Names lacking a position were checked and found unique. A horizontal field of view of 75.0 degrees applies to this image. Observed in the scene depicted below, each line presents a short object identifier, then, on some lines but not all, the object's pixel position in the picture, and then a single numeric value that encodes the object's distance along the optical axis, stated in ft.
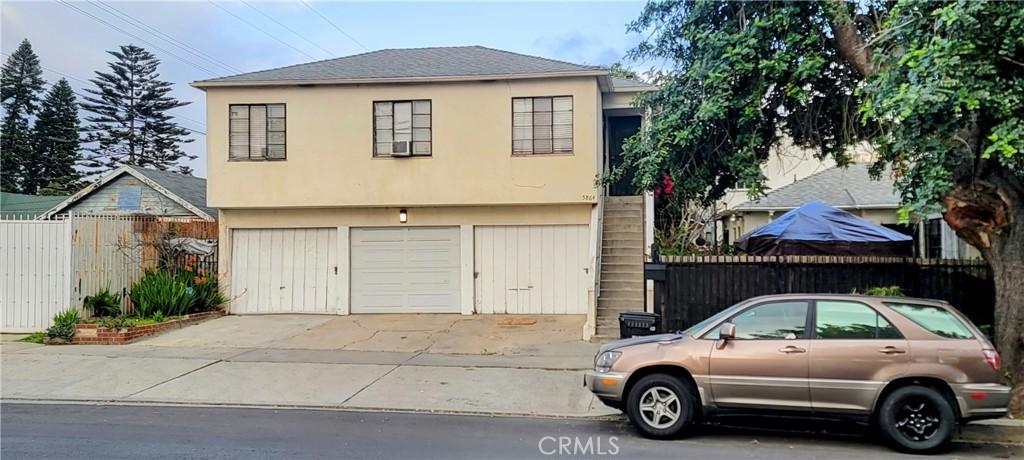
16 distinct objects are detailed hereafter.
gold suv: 20.45
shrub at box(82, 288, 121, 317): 44.32
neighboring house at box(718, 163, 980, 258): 53.12
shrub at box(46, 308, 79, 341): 40.27
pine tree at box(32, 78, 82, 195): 134.92
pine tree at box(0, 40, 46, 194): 130.31
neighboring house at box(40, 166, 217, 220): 66.59
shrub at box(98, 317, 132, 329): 41.03
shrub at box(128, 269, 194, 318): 46.29
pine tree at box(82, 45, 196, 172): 146.82
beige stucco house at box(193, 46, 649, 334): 49.88
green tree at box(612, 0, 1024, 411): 21.20
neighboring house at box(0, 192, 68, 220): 82.84
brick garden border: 40.24
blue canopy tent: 42.83
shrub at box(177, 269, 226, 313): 49.88
